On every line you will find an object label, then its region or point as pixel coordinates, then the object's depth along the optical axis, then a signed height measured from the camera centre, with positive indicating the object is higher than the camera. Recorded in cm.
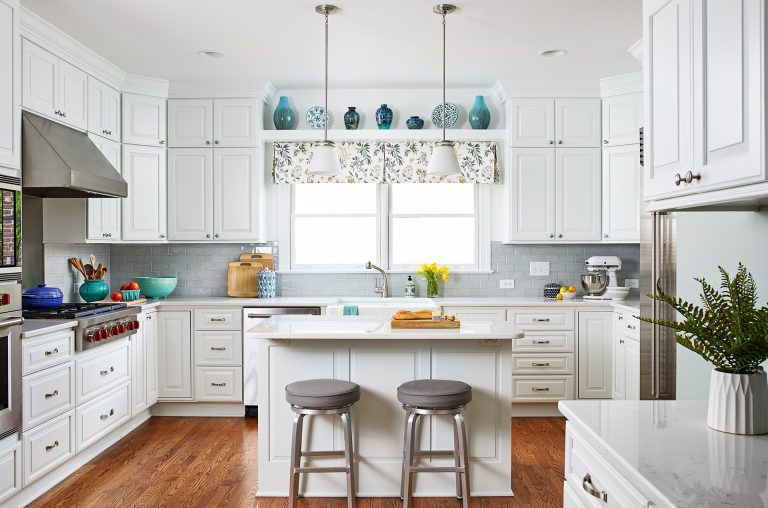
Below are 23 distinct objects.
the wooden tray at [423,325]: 334 -38
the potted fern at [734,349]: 153 -24
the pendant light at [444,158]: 378 +59
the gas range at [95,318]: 375 -43
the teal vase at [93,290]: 470 -28
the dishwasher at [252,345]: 503 -74
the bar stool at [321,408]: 302 -75
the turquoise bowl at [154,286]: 519 -27
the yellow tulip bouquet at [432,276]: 551 -19
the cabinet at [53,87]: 377 +109
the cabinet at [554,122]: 533 +114
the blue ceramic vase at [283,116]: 552 +123
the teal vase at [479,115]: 553 +125
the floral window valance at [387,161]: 553 +83
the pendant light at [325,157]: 372 +59
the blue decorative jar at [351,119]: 551 +120
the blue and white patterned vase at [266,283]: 536 -25
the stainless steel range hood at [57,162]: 370 +57
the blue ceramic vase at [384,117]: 550 +122
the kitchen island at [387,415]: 339 -88
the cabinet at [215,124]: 534 +112
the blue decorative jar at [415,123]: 551 +117
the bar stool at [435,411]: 301 -77
